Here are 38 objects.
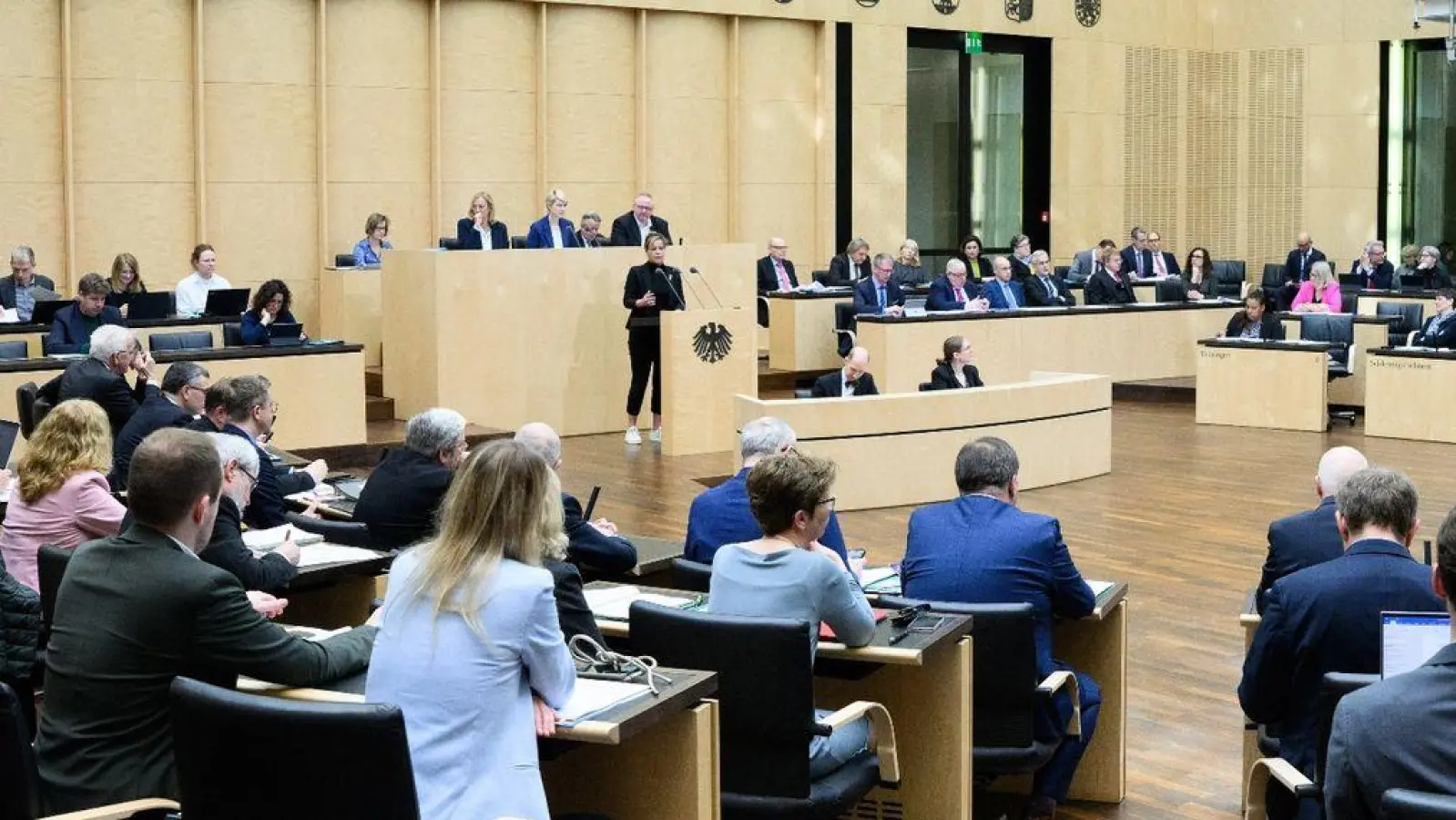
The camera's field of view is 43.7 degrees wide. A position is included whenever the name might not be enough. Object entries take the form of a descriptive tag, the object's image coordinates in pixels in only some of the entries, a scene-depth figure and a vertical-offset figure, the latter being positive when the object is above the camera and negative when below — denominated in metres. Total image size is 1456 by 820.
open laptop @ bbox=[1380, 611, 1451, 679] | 3.54 -0.67
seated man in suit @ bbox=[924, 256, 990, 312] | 15.42 +0.05
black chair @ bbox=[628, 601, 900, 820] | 3.96 -0.89
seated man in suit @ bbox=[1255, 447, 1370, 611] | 4.93 -0.64
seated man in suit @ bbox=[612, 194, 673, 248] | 14.06 +0.56
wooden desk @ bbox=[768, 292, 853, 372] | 16.06 -0.29
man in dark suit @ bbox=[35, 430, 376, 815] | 3.44 -0.64
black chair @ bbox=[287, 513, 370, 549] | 5.79 -0.74
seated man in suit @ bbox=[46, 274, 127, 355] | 11.09 -0.13
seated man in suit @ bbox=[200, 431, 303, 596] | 4.75 -0.64
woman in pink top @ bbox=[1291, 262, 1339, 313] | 16.02 +0.03
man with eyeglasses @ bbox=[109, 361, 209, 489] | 7.02 -0.43
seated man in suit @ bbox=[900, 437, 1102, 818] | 4.84 -0.72
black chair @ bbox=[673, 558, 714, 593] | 4.99 -0.76
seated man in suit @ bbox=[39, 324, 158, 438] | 8.48 -0.36
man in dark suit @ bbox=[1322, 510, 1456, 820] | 2.62 -0.64
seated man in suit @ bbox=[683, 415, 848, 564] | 5.40 -0.66
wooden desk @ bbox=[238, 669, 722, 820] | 3.56 -0.98
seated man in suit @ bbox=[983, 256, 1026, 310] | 16.09 +0.06
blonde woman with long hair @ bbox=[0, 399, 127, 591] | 5.26 -0.56
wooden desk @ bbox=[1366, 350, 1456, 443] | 13.56 -0.74
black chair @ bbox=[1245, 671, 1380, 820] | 3.68 -1.01
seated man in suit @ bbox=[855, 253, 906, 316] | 15.14 +0.04
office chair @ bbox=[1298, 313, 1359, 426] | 14.83 -0.29
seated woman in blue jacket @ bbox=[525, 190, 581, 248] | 14.02 +0.55
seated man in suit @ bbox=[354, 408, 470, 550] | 5.75 -0.59
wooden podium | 12.52 -0.53
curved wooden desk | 10.43 -0.80
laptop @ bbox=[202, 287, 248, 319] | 12.51 -0.01
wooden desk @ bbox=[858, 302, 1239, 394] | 14.77 -0.37
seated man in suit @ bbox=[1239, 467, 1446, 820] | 4.04 -0.69
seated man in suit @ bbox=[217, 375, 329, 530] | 6.20 -0.48
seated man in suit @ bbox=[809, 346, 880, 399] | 10.79 -0.50
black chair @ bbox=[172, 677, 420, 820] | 3.04 -0.77
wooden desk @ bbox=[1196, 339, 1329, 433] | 14.31 -0.70
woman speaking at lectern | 12.88 -0.06
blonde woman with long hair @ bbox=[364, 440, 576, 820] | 3.34 -0.68
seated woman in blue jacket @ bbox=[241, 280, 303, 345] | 11.77 -0.07
